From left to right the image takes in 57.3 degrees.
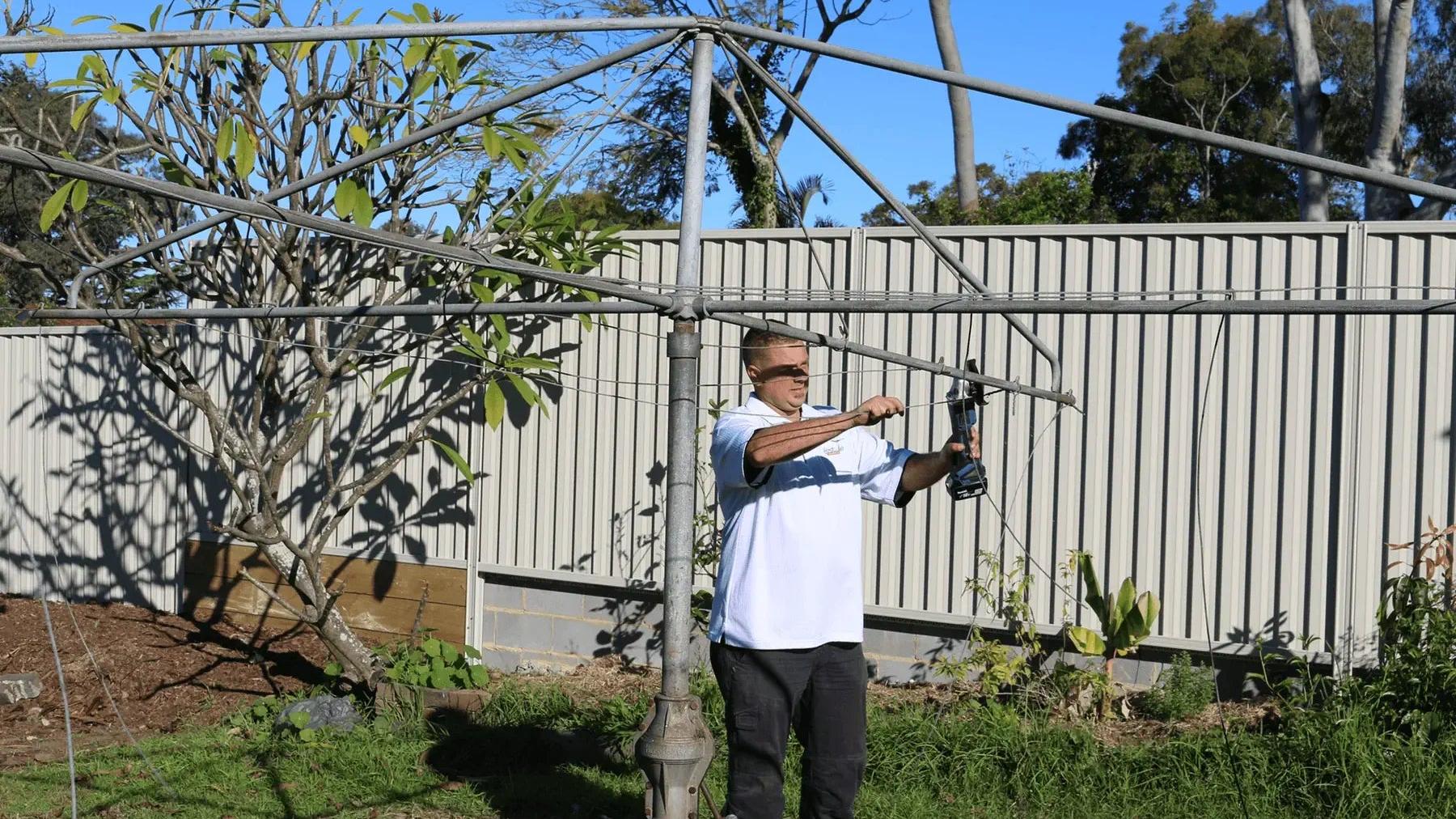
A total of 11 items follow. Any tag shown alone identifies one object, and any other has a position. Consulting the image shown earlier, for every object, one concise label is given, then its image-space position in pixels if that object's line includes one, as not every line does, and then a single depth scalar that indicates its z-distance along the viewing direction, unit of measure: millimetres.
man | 3500
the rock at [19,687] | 6828
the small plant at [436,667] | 6277
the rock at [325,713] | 5934
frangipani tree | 6082
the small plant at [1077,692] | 5387
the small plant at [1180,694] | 5293
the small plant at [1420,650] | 4645
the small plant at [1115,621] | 5422
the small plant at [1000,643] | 5543
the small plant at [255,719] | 6078
